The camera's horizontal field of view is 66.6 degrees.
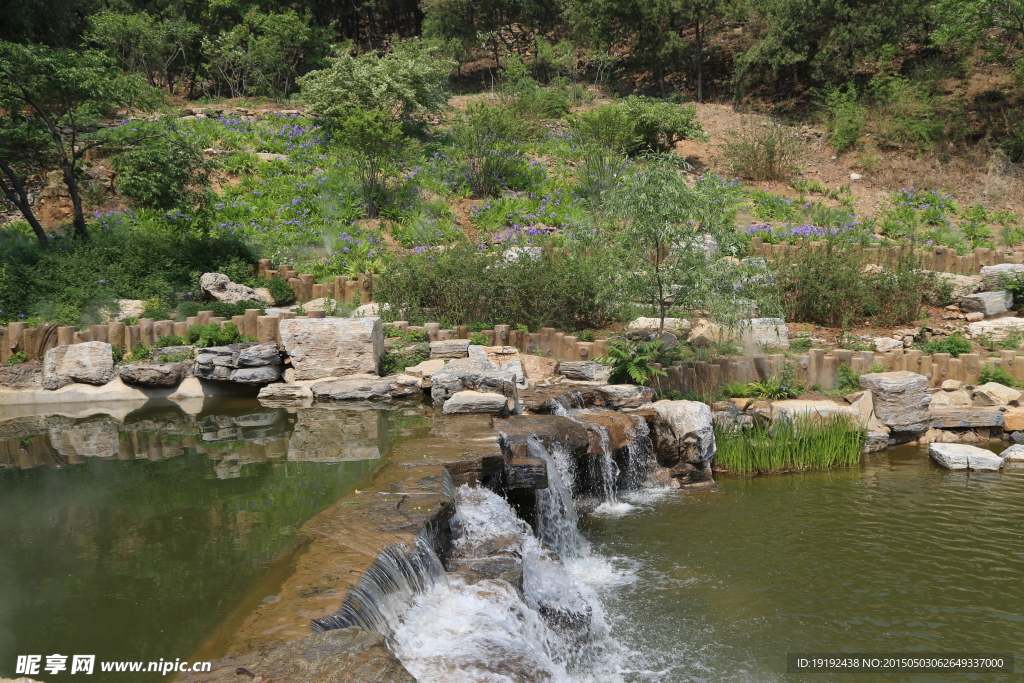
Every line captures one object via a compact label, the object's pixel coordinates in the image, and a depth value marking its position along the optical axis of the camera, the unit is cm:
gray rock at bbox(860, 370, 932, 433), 859
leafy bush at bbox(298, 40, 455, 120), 1792
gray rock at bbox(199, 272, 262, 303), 1117
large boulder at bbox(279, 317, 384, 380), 933
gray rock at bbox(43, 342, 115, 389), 943
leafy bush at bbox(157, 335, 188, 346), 981
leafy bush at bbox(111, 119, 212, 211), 1223
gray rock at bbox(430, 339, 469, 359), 949
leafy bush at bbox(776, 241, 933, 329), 1077
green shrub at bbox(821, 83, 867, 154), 1989
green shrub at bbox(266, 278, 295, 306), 1152
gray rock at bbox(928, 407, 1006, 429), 872
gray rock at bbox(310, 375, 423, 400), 902
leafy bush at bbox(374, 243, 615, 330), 1033
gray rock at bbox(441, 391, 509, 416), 734
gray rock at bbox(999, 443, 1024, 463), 821
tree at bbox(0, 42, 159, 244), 1150
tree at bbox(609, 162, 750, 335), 838
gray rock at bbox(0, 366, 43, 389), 940
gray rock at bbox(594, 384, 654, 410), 820
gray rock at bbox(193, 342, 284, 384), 943
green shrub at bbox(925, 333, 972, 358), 991
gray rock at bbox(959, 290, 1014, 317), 1113
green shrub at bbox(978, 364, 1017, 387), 932
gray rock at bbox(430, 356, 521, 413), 773
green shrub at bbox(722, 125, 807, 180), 1800
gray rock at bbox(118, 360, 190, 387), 941
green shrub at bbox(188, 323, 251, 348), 980
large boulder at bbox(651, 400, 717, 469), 771
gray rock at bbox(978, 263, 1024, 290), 1160
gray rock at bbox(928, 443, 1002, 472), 793
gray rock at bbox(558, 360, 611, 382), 870
